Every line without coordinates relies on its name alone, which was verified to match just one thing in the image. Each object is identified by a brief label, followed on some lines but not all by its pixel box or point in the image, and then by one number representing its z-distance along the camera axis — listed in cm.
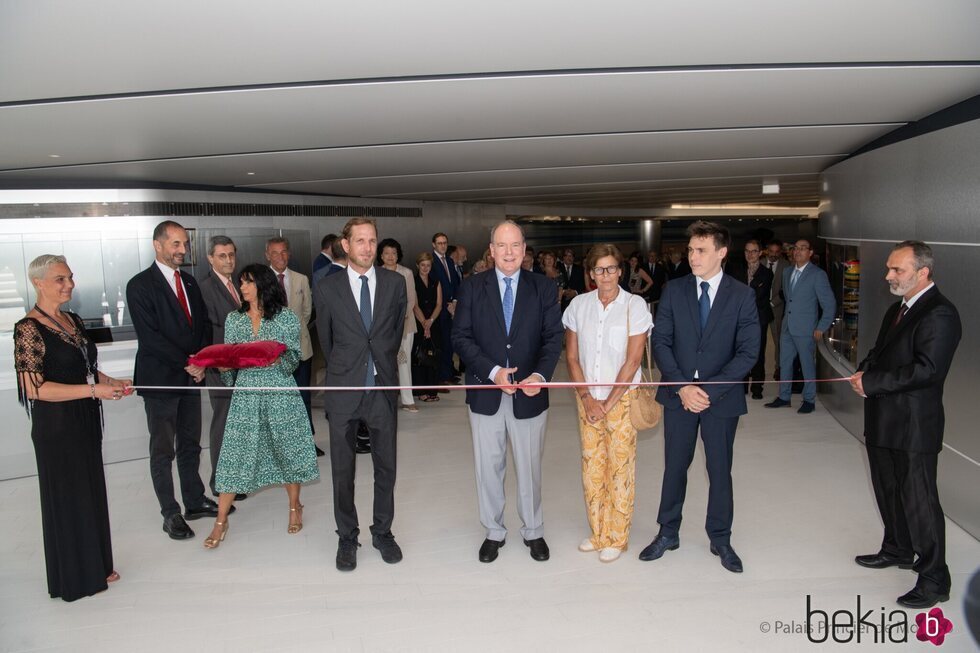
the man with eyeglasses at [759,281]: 912
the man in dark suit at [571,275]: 1395
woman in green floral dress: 472
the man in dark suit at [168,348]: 485
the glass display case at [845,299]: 777
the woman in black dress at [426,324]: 887
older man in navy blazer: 429
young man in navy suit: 414
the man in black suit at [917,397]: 371
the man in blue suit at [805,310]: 791
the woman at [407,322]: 795
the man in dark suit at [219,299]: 534
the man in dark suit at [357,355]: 434
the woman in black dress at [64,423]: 389
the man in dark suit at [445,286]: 943
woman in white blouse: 425
